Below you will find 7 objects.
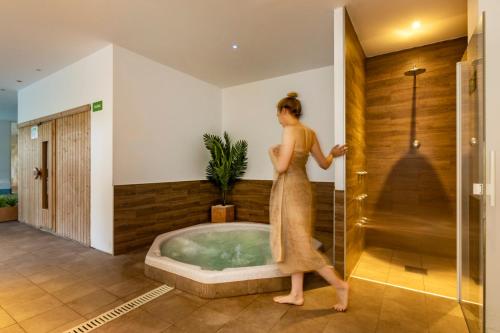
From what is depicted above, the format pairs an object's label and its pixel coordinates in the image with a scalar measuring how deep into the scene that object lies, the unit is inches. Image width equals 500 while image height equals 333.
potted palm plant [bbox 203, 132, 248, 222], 184.2
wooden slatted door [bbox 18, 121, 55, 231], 171.2
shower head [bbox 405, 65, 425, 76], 127.4
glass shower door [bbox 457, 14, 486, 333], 59.0
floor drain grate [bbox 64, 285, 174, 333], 69.2
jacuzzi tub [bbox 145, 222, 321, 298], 85.0
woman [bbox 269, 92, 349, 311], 77.2
